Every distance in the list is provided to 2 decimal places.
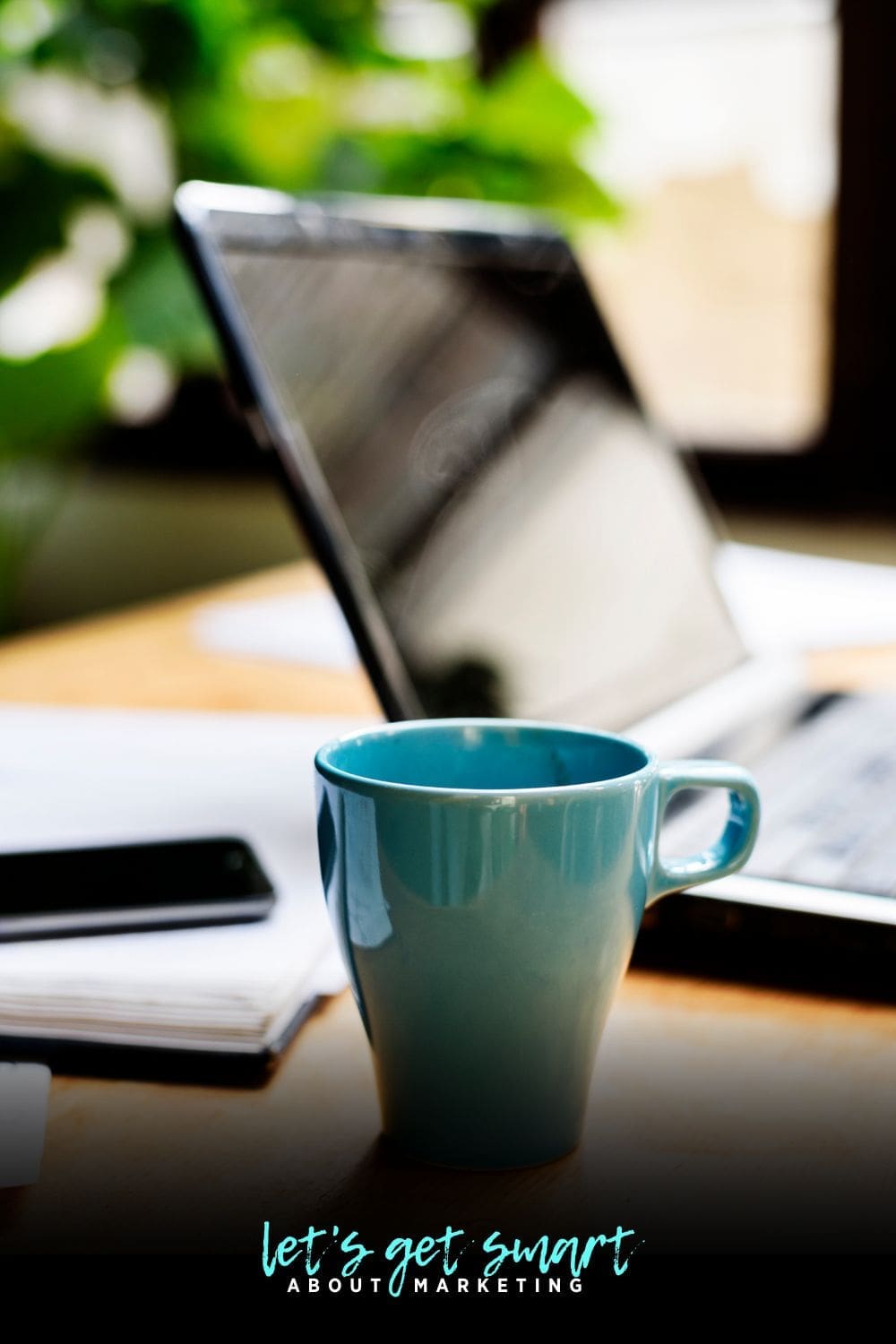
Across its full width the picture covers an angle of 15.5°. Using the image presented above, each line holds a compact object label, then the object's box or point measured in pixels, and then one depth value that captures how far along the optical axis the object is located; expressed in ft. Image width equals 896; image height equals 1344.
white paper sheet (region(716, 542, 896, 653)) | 5.49
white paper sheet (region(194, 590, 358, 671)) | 5.43
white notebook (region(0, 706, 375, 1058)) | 3.04
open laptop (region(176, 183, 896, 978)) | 3.41
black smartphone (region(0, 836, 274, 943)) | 3.21
